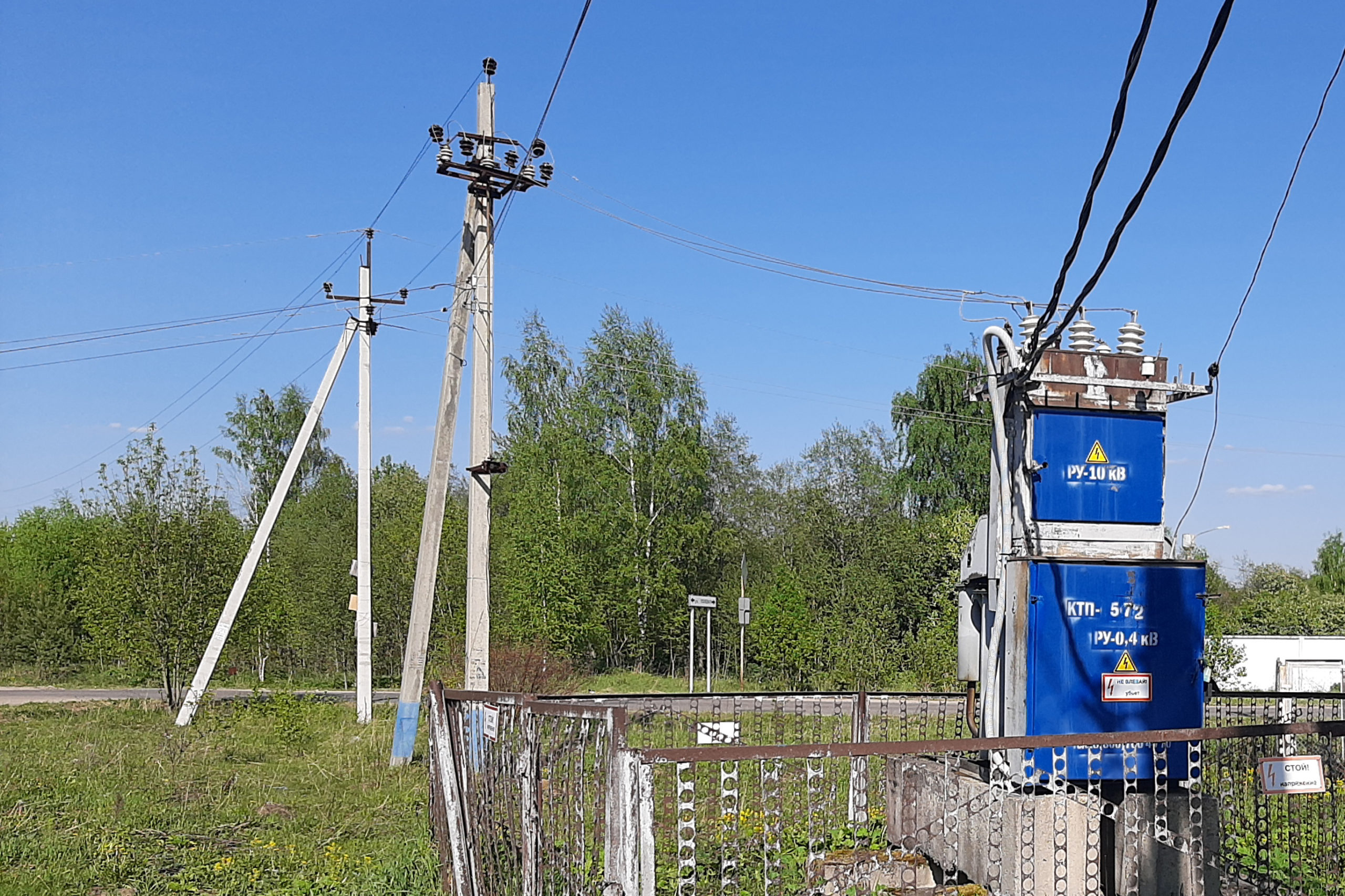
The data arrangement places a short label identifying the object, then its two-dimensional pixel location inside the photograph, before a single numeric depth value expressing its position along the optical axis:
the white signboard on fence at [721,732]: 7.36
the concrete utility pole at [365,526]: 17.56
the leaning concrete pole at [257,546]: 17.75
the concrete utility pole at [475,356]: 12.48
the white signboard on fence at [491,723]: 6.05
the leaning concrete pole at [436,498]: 12.95
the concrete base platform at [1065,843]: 6.43
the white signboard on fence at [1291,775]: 5.17
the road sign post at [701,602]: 18.45
